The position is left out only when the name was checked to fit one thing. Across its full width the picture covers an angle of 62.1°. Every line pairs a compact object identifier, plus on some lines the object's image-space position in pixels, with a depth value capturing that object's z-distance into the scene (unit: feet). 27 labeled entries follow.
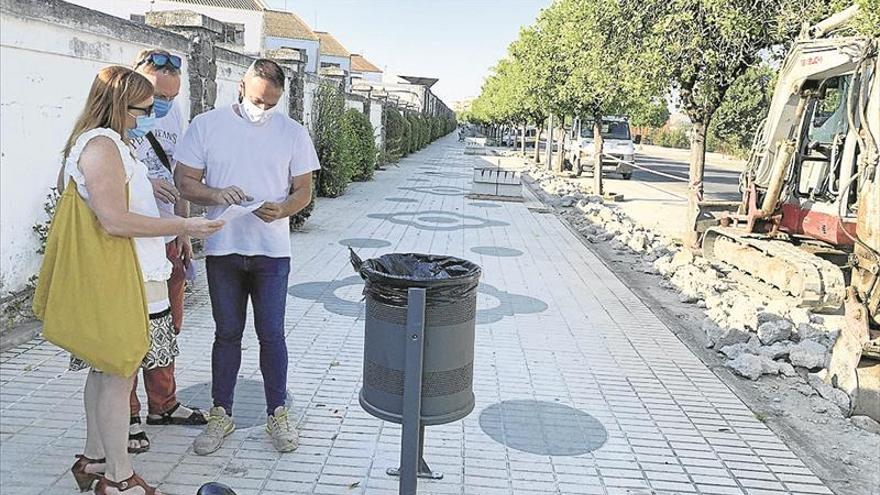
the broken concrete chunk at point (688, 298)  26.78
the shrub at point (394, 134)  91.66
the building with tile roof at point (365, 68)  289.12
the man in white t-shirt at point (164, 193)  12.29
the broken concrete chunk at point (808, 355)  19.34
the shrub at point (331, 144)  45.63
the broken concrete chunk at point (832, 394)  17.12
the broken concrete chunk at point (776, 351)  19.94
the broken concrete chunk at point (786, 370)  19.12
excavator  18.25
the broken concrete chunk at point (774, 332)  21.02
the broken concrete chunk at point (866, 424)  16.16
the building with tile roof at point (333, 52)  236.84
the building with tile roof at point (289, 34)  198.08
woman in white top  9.69
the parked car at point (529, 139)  204.54
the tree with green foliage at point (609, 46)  36.24
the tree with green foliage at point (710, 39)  31.07
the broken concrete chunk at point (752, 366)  18.83
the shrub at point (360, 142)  54.60
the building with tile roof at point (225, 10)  153.89
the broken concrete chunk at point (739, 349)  20.16
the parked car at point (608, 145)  87.81
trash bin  10.18
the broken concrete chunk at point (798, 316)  23.71
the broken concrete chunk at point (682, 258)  32.01
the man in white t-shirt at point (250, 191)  12.03
